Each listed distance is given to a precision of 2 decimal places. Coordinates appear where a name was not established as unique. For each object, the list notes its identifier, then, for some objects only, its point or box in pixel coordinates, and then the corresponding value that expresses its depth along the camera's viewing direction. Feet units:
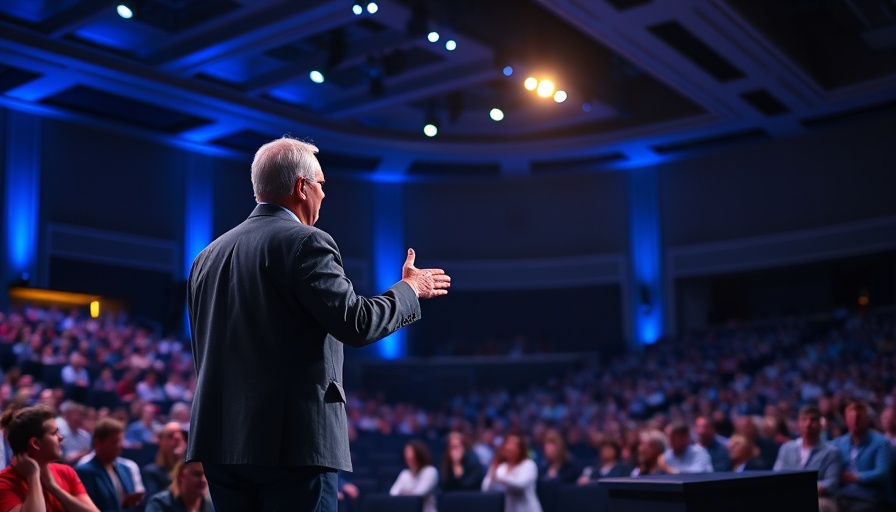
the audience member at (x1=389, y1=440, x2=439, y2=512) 22.16
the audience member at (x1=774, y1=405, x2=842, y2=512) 17.99
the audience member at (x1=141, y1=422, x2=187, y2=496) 17.20
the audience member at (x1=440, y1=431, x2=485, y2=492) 24.14
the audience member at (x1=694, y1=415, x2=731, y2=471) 21.15
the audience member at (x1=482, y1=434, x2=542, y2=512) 21.22
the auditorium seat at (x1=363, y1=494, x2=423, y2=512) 19.85
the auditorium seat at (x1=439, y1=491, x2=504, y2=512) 19.85
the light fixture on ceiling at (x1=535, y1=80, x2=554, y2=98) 40.01
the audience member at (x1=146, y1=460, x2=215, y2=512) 12.99
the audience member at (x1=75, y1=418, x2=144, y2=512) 14.52
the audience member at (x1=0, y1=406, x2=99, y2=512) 9.09
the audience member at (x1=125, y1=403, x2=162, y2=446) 28.99
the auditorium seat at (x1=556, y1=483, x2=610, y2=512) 19.80
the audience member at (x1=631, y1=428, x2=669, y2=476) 19.17
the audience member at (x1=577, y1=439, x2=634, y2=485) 22.97
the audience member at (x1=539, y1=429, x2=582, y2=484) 25.49
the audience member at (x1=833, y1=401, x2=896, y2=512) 17.89
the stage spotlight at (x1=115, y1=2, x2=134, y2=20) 33.63
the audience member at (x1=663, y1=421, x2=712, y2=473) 19.90
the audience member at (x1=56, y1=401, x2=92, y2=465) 24.61
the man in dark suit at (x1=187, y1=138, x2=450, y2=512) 5.94
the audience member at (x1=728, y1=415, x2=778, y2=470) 19.61
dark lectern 8.85
